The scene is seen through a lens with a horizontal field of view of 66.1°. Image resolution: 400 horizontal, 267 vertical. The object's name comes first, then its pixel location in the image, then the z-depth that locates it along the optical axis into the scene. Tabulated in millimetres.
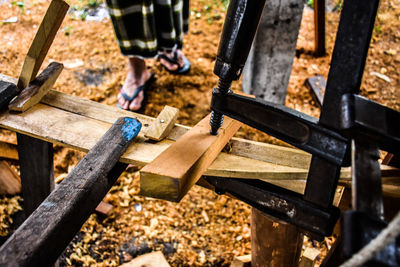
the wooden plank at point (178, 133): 1212
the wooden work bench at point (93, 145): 1142
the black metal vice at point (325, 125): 727
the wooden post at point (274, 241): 1274
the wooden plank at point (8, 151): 1881
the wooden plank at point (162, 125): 1316
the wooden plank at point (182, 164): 944
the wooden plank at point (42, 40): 1342
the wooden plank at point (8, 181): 2004
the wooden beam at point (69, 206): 801
